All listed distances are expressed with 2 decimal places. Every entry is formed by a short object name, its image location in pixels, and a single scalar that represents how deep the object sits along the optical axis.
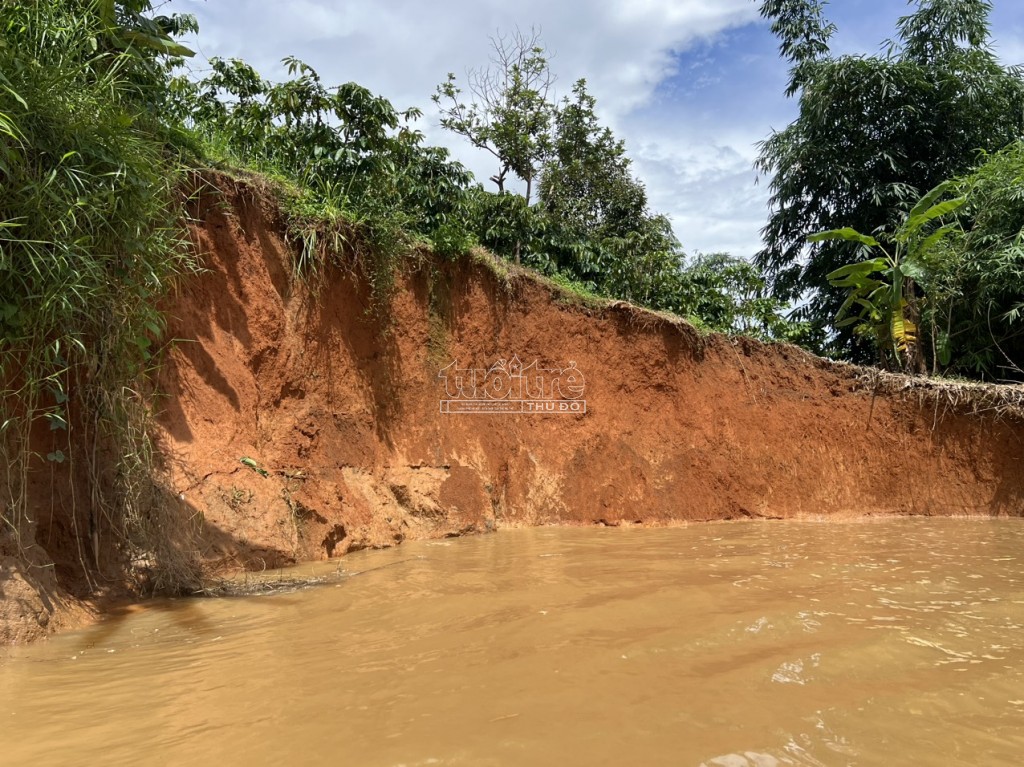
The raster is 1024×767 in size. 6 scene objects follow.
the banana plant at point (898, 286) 9.82
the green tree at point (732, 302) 11.88
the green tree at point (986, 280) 10.34
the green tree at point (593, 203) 12.13
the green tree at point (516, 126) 13.20
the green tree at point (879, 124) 13.88
